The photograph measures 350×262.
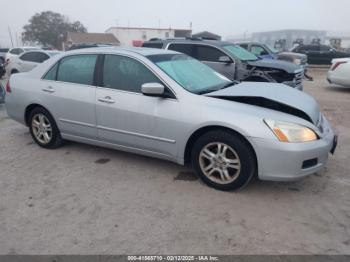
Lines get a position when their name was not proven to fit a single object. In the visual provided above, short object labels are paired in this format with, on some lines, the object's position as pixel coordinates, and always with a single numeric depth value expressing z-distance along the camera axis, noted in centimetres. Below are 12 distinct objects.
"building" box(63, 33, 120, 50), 5956
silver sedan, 337
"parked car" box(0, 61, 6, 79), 948
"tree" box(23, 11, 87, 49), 7269
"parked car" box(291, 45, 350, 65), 2167
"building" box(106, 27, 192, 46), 6750
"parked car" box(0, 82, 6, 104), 779
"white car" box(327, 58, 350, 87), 1066
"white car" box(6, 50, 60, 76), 1252
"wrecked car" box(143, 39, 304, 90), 782
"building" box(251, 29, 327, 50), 9619
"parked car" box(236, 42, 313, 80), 1319
